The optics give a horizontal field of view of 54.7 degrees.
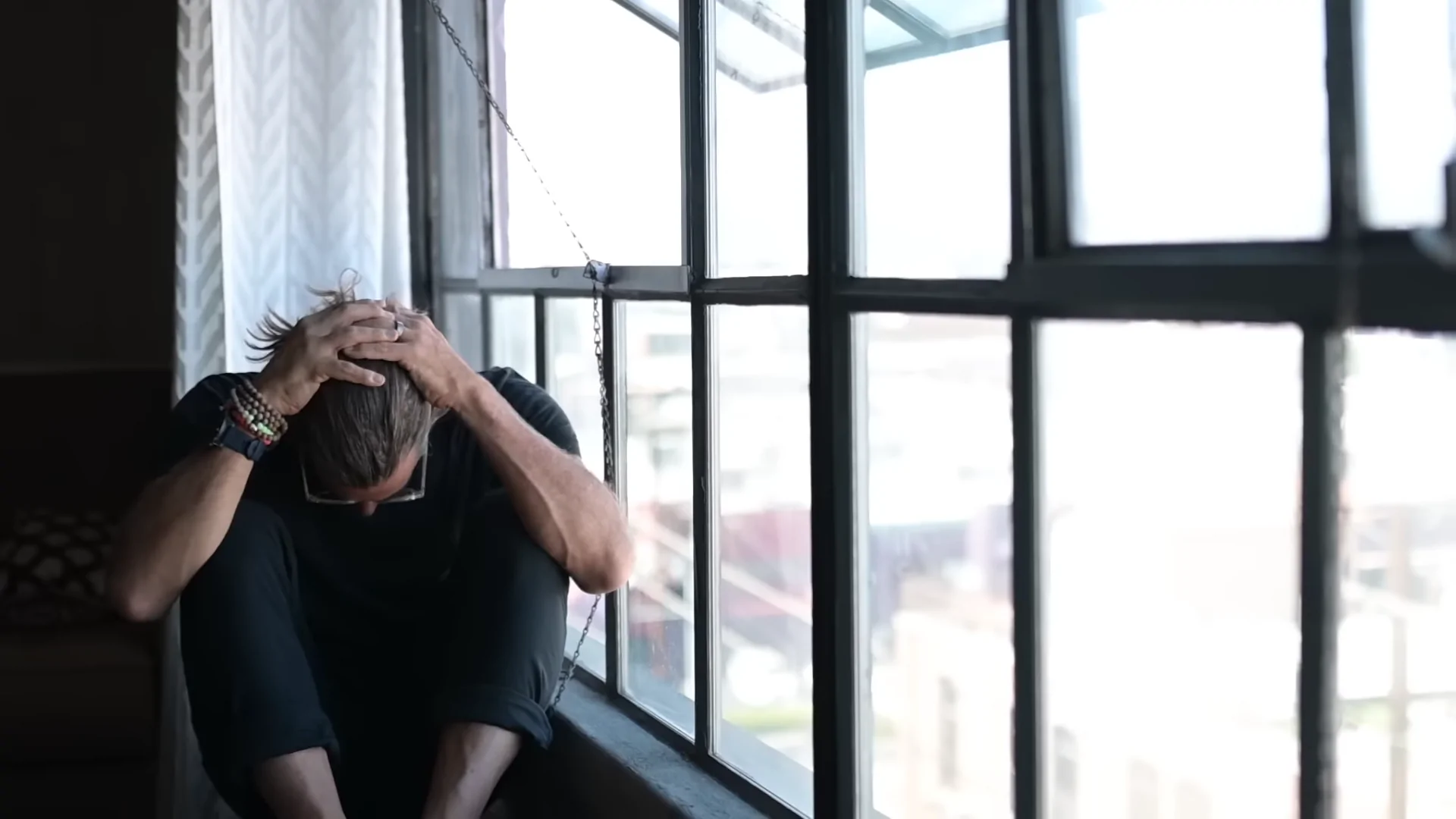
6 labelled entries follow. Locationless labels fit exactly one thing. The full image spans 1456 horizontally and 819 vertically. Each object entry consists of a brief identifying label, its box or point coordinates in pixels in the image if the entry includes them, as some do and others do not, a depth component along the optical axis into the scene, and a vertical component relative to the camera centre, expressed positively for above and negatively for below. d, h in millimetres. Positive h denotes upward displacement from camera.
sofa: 2314 -386
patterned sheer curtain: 2113 +382
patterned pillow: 2555 -305
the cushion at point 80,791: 2324 -649
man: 1570 -208
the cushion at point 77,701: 2293 -490
